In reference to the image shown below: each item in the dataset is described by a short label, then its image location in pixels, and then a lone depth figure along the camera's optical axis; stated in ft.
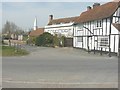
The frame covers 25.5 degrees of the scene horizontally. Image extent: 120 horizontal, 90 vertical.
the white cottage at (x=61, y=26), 203.17
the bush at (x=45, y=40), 182.19
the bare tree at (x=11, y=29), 284.61
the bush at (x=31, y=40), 207.67
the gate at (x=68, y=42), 172.94
